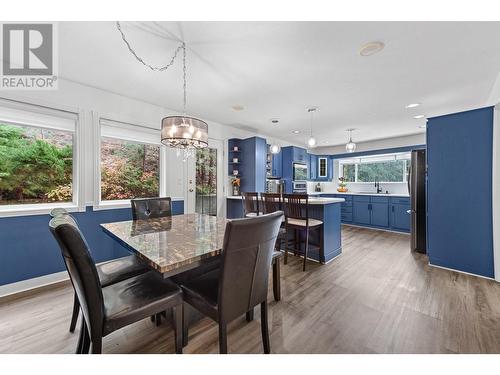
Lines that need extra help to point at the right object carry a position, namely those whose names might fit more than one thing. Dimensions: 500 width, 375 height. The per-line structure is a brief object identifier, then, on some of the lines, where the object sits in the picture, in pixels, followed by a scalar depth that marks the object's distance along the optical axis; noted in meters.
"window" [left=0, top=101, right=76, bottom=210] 2.29
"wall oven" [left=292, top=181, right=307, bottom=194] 5.72
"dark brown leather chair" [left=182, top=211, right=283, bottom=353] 1.10
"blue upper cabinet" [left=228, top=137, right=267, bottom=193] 4.48
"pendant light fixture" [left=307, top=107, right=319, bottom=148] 3.49
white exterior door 3.81
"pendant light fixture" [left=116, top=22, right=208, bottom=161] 1.74
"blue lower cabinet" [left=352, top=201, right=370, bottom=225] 5.38
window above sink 5.65
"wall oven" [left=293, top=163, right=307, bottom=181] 5.70
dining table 1.11
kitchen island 2.95
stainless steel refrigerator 3.35
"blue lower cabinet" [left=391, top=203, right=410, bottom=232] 4.70
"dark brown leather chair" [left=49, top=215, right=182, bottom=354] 0.98
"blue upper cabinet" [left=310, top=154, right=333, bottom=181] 6.75
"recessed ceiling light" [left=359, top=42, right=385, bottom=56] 1.85
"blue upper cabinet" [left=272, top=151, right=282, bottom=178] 5.57
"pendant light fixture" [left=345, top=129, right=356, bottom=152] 4.43
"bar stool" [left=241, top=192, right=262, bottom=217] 3.27
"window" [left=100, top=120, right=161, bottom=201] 3.00
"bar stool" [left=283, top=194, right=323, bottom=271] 2.74
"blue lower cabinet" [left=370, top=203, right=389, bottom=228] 5.04
